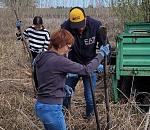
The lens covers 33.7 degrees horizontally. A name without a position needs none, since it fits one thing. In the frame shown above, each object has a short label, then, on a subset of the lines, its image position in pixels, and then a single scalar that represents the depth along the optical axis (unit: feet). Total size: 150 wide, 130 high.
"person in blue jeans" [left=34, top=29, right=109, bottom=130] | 6.95
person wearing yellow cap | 9.91
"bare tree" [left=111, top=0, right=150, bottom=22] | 20.29
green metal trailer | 10.54
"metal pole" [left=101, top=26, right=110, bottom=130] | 7.48
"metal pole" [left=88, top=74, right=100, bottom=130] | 8.09
